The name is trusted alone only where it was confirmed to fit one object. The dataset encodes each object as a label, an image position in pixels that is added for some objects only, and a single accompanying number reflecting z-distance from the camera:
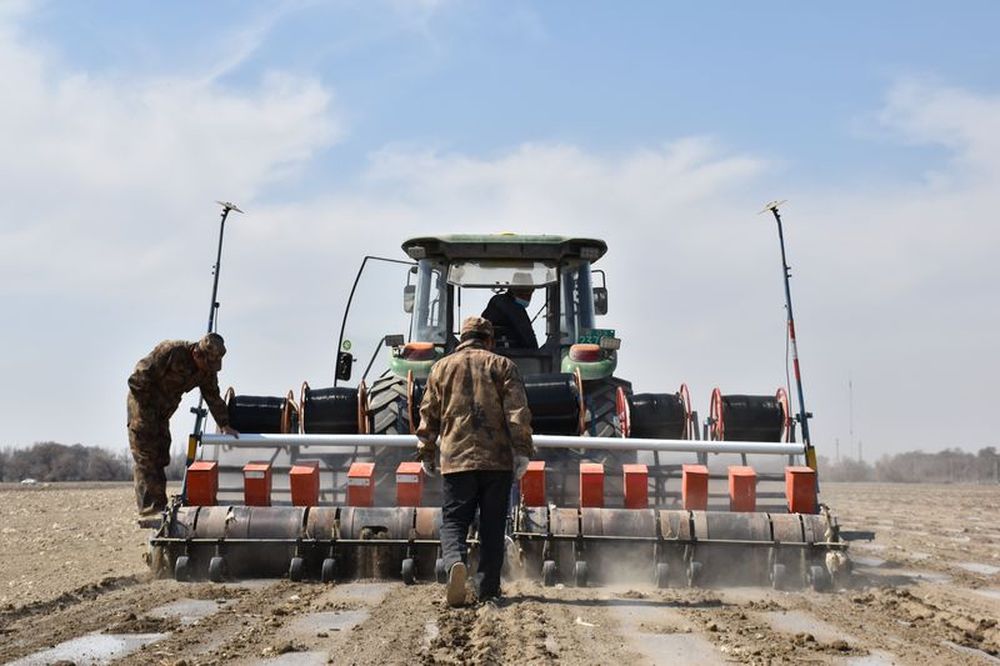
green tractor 9.76
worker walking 7.07
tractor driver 10.59
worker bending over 9.89
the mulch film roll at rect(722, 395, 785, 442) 9.34
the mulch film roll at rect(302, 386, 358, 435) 9.52
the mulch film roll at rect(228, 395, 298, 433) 9.52
